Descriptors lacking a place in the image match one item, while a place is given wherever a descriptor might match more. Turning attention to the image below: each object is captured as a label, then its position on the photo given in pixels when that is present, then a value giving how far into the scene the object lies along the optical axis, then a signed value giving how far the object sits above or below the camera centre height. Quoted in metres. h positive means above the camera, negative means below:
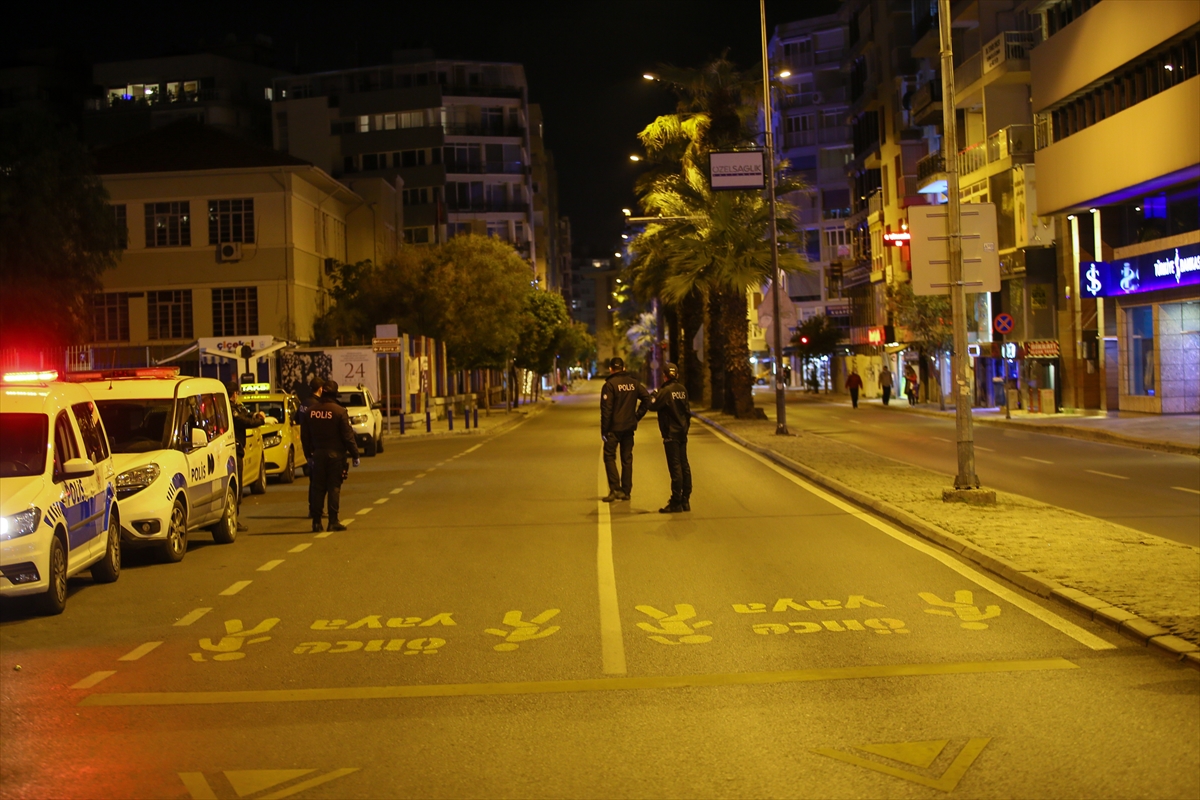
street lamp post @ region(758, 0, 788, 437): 31.86 +3.10
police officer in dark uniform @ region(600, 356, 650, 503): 16.48 -0.35
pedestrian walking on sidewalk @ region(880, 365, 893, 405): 53.91 -0.35
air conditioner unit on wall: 47.25 +5.73
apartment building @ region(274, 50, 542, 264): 80.44 +18.05
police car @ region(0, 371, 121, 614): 9.34 -0.76
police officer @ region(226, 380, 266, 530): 18.02 -0.40
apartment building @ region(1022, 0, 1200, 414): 32.91 +5.34
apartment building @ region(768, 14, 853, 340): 102.12 +22.04
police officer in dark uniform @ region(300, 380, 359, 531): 14.89 -0.71
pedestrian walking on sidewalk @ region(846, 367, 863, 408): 52.84 -0.38
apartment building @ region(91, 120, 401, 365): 47.69 +5.74
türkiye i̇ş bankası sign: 33.97 +2.85
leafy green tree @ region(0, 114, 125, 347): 33.25 +4.97
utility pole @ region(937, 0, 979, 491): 15.04 +1.03
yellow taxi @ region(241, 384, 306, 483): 22.02 -0.71
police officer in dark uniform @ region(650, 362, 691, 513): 15.53 -0.69
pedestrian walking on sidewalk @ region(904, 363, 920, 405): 52.34 -0.42
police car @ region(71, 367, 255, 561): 12.30 -0.61
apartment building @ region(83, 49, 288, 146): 84.69 +22.50
